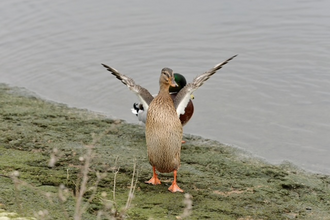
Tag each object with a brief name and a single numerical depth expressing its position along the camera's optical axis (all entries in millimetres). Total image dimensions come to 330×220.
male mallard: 14695
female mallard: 10047
